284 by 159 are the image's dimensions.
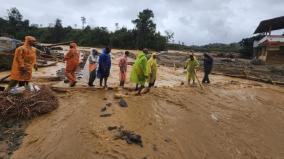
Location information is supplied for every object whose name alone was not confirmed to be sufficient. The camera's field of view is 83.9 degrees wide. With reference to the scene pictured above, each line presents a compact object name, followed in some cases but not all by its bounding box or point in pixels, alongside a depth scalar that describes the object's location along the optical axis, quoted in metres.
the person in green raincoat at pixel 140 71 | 5.19
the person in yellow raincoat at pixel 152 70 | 5.69
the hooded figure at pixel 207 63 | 7.41
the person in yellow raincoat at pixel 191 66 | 6.78
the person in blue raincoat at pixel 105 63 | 5.20
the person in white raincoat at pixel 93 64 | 5.20
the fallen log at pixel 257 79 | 9.25
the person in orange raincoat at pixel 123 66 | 5.63
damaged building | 12.91
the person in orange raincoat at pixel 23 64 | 4.04
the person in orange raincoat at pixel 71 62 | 5.15
